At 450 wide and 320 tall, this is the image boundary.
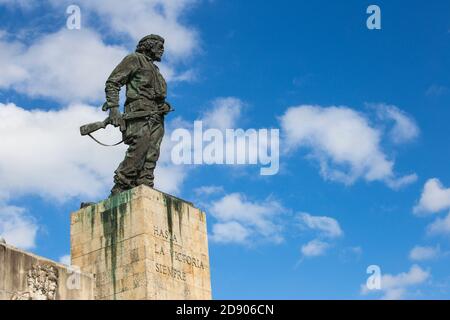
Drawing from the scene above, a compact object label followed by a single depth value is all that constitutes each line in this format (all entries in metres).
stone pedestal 22.09
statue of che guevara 23.53
